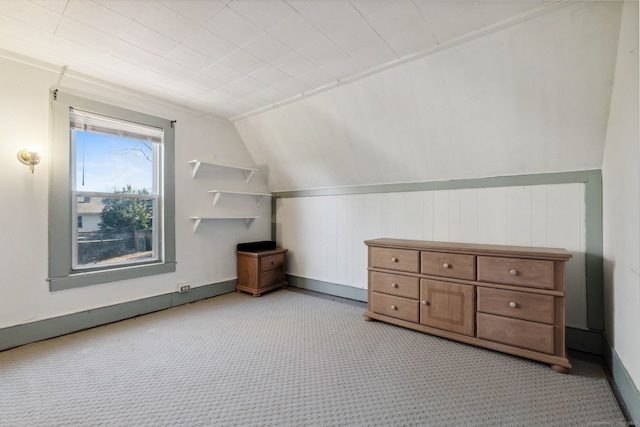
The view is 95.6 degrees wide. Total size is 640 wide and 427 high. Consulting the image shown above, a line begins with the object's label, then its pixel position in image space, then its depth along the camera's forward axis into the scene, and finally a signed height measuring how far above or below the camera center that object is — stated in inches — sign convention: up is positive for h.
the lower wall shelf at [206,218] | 142.6 -1.9
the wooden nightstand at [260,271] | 153.7 -31.1
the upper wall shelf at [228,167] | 141.1 +25.1
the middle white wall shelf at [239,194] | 150.3 +11.2
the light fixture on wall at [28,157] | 96.3 +19.1
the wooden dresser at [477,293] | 83.6 -26.6
